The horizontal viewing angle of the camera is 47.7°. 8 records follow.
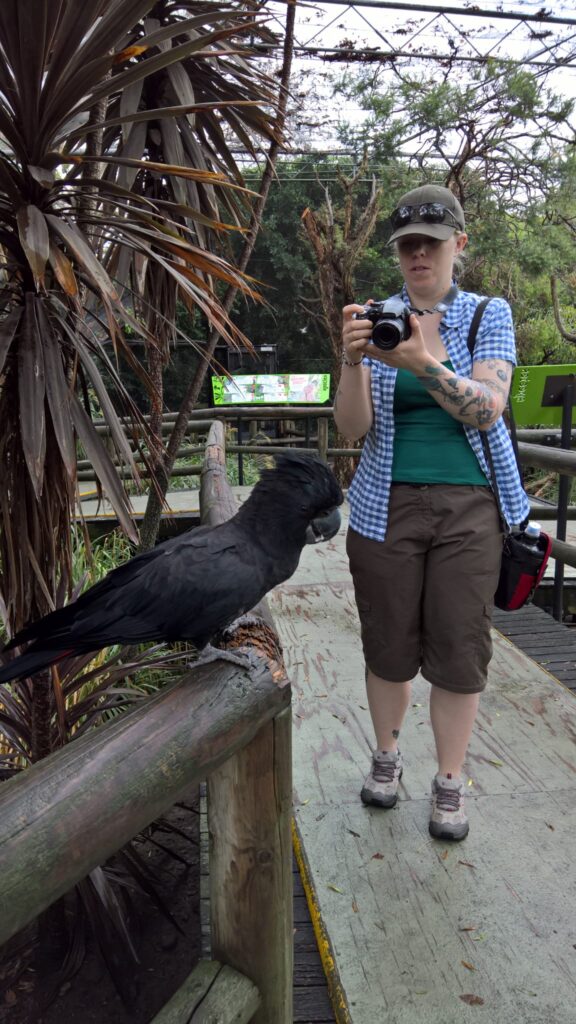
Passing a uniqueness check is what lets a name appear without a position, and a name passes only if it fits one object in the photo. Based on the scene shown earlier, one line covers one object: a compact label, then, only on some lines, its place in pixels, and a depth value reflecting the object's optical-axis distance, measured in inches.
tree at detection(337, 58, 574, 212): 373.7
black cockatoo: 52.6
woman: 66.2
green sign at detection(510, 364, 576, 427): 155.0
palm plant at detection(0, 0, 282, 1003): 60.5
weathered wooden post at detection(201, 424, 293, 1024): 48.0
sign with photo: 310.2
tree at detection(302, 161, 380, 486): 274.4
